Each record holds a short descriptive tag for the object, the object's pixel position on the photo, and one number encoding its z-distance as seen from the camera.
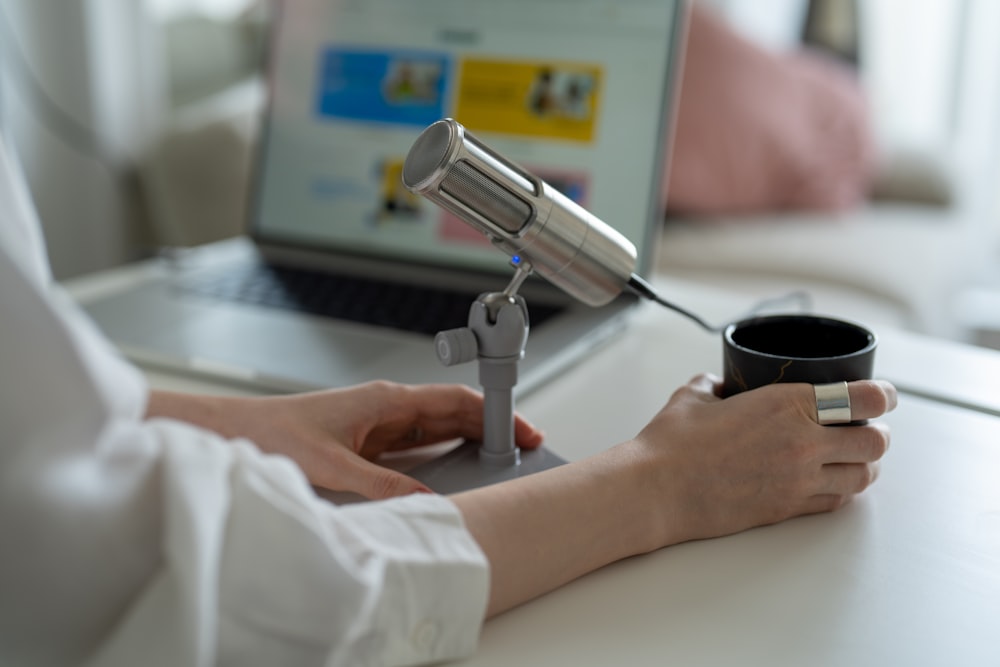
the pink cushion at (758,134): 1.89
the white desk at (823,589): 0.46
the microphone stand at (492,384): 0.58
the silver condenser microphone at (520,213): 0.52
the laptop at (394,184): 0.84
